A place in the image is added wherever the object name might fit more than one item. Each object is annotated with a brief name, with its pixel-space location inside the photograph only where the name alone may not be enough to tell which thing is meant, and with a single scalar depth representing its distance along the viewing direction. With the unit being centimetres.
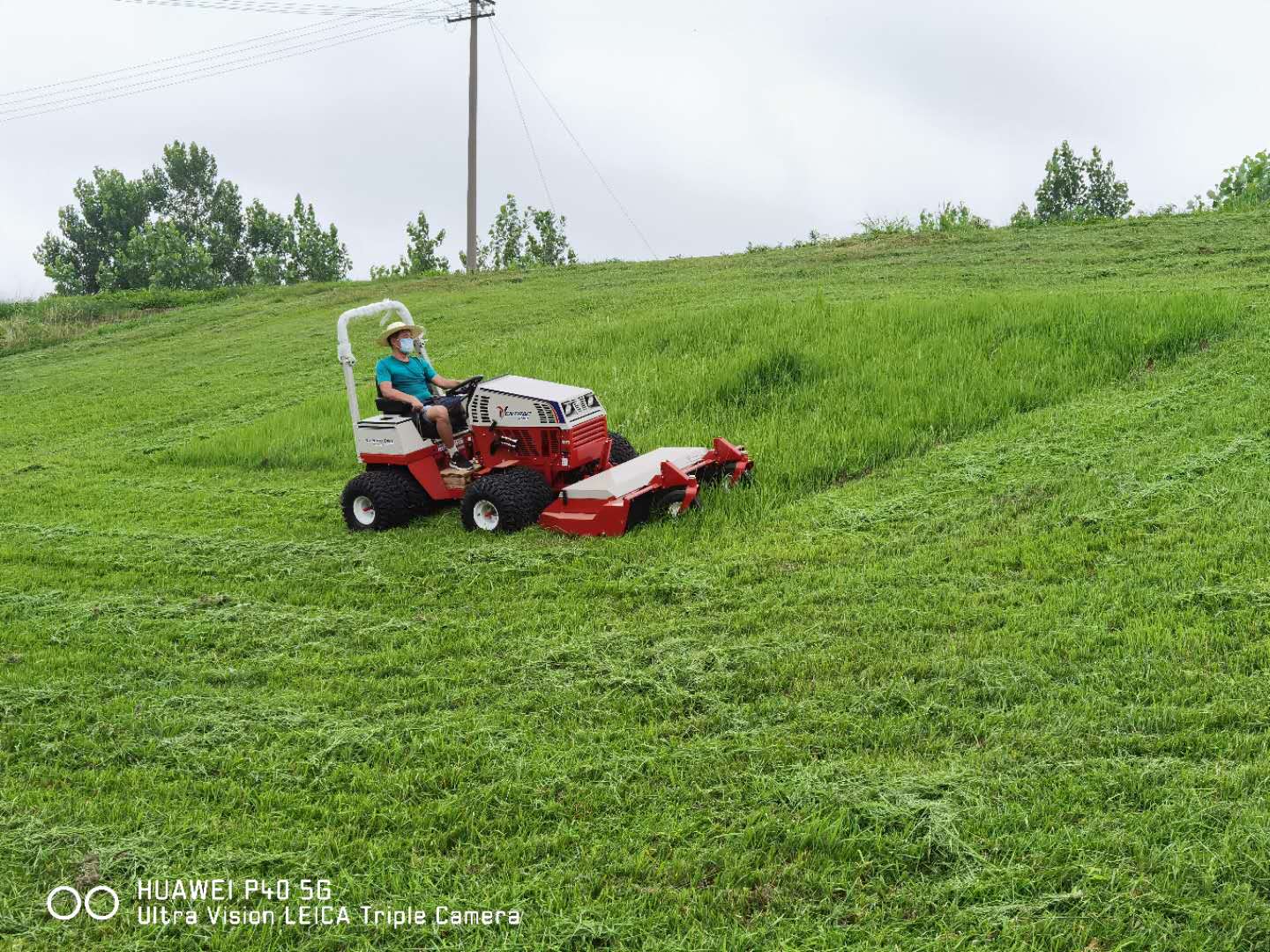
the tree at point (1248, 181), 3575
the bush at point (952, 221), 2330
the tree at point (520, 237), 5131
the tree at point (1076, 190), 4578
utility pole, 2820
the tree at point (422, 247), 5475
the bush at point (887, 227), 2422
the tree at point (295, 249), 5988
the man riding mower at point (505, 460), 809
